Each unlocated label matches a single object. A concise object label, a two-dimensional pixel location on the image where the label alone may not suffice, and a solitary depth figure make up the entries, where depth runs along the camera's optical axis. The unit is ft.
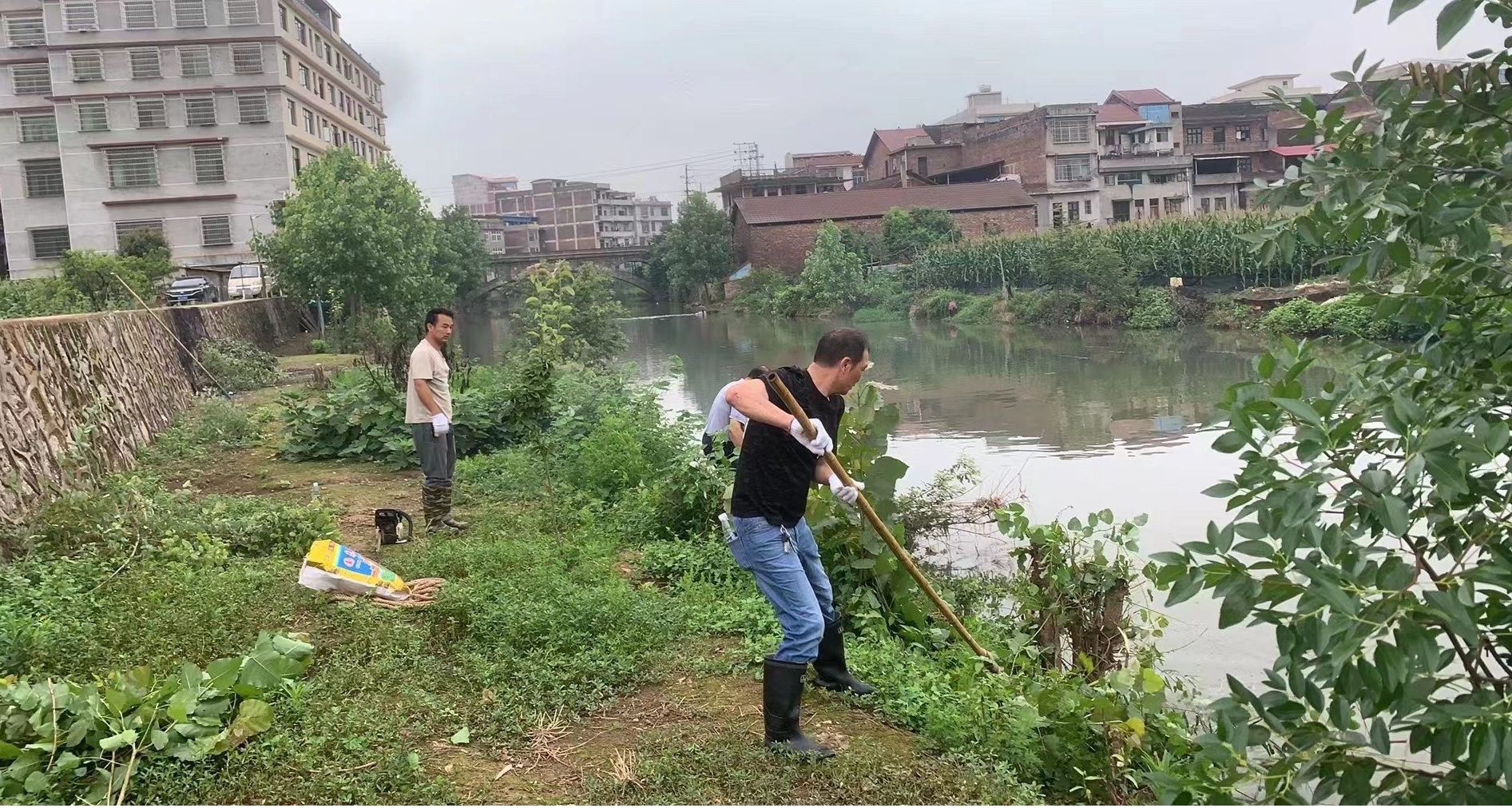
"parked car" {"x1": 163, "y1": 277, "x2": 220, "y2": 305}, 101.96
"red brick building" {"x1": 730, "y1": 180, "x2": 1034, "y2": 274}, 178.91
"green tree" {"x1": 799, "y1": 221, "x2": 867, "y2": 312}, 157.99
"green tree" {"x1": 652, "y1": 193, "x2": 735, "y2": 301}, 202.08
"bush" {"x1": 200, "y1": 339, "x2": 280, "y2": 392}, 54.75
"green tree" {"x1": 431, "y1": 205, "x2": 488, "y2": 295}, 168.35
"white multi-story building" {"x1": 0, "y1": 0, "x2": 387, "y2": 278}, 138.92
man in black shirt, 13.55
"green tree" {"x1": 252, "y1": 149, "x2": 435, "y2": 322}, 82.23
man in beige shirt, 25.07
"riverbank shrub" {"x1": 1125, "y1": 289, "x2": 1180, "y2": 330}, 111.86
